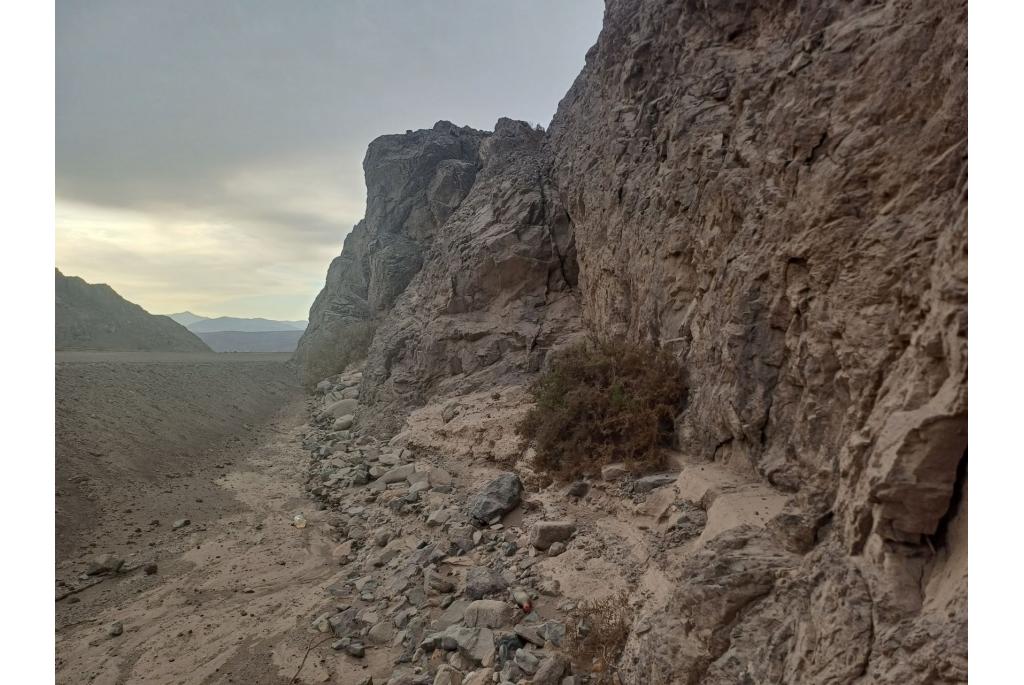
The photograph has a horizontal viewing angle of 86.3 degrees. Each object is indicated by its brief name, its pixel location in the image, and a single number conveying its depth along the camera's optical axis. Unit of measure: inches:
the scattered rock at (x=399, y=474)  476.1
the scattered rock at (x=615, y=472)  309.3
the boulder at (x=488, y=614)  245.4
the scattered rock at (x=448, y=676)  217.3
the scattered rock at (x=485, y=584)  271.1
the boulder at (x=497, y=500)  340.2
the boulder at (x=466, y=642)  228.7
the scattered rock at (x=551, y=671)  202.1
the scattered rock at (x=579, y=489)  322.3
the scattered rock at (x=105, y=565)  356.5
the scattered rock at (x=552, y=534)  293.4
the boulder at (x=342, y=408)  756.0
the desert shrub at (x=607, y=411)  315.3
